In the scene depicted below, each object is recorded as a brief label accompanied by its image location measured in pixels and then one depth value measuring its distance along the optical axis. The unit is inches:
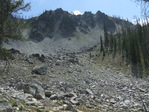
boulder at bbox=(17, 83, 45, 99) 499.5
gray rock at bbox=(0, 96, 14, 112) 259.3
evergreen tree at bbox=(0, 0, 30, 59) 624.0
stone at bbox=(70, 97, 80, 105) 484.9
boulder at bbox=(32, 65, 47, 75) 936.3
